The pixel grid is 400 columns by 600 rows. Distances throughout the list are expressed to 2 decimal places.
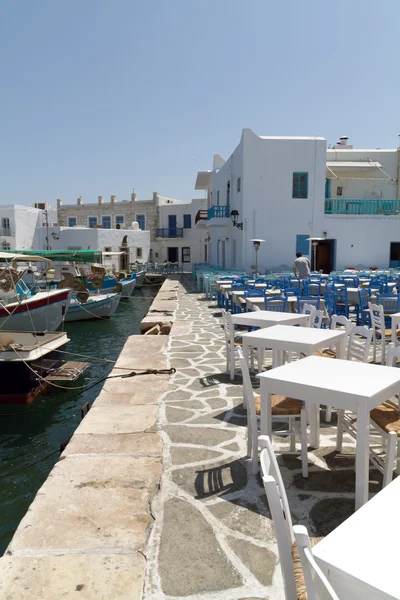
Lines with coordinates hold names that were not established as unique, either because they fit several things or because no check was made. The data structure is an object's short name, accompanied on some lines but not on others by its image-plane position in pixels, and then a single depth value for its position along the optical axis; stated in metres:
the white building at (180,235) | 41.88
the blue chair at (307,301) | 9.06
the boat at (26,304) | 12.09
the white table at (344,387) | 2.89
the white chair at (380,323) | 6.76
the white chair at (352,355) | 3.88
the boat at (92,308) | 18.98
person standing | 14.22
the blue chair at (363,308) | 9.87
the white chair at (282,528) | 1.83
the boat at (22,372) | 9.13
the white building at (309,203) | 21.16
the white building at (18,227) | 38.94
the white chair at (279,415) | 3.66
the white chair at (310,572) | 1.43
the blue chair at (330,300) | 11.45
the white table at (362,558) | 1.38
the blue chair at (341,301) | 10.91
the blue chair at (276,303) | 8.97
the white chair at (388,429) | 3.08
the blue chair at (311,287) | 12.86
